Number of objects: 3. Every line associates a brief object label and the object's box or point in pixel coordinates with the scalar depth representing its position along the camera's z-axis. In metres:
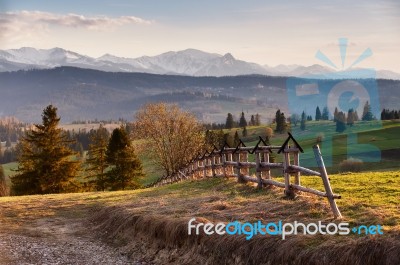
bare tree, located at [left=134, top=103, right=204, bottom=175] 62.97
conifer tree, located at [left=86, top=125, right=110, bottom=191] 65.94
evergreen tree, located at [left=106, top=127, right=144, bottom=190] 63.78
